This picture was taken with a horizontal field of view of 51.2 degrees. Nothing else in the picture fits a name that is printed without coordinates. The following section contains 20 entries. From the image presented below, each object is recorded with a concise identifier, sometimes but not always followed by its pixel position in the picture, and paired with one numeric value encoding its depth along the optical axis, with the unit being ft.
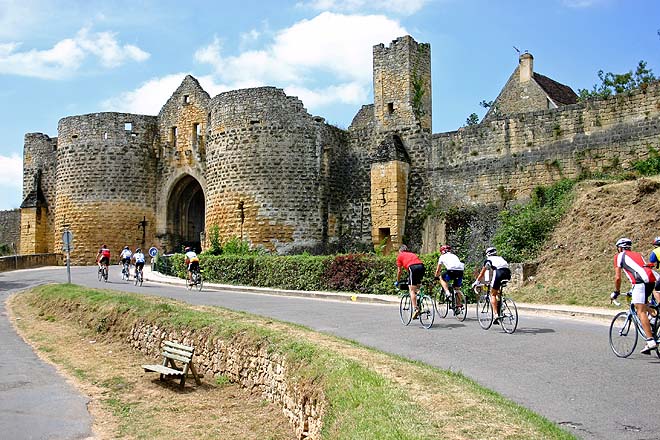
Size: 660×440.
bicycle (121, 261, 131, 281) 90.85
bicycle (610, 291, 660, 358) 30.55
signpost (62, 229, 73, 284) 74.28
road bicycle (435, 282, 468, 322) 44.52
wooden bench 36.50
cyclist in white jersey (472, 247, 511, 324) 39.68
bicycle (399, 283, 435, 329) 41.96
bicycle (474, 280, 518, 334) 38.76
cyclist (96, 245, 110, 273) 86.26
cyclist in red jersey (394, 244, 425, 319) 42.68
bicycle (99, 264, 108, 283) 87.66
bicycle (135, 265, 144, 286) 81.41
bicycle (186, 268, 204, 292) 75.41
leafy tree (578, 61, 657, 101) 131.75
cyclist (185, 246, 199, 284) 75.82
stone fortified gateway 76.38
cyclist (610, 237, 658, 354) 30.14
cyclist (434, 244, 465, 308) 44.21
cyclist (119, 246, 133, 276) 91.66
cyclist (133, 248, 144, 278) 81.62
